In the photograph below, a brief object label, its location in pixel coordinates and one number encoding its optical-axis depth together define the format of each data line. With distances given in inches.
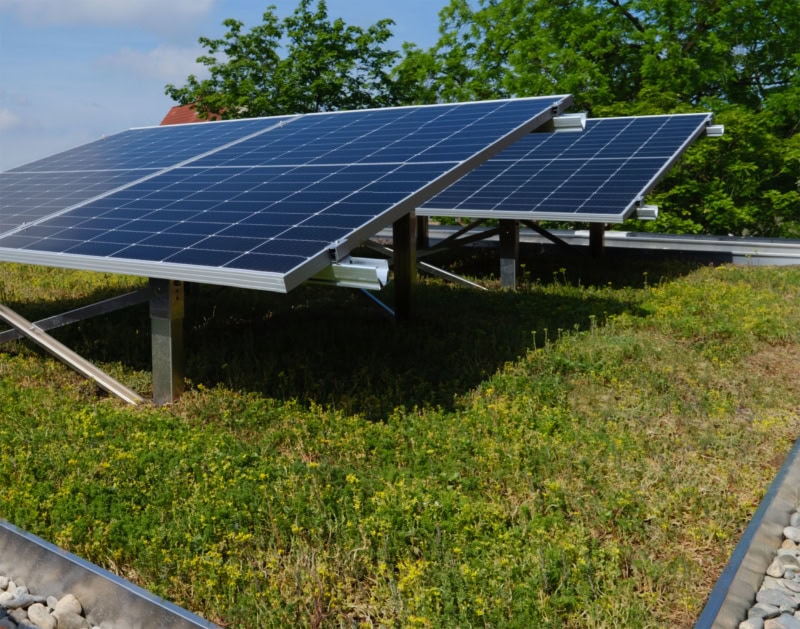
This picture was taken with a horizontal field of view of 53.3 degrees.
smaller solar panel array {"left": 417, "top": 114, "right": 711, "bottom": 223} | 506.9
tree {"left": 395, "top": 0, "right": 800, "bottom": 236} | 860.6
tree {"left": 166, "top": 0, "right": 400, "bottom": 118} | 1151.6
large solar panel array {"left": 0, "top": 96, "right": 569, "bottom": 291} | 263.9
